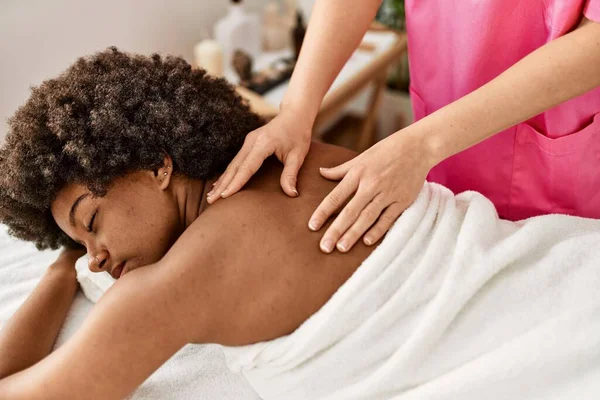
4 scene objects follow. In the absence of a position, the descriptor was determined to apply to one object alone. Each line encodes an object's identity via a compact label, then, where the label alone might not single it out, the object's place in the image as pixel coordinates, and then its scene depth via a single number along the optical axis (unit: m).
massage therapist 0.89
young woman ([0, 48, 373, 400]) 0.79
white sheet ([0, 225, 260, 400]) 1.00
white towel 0.82
